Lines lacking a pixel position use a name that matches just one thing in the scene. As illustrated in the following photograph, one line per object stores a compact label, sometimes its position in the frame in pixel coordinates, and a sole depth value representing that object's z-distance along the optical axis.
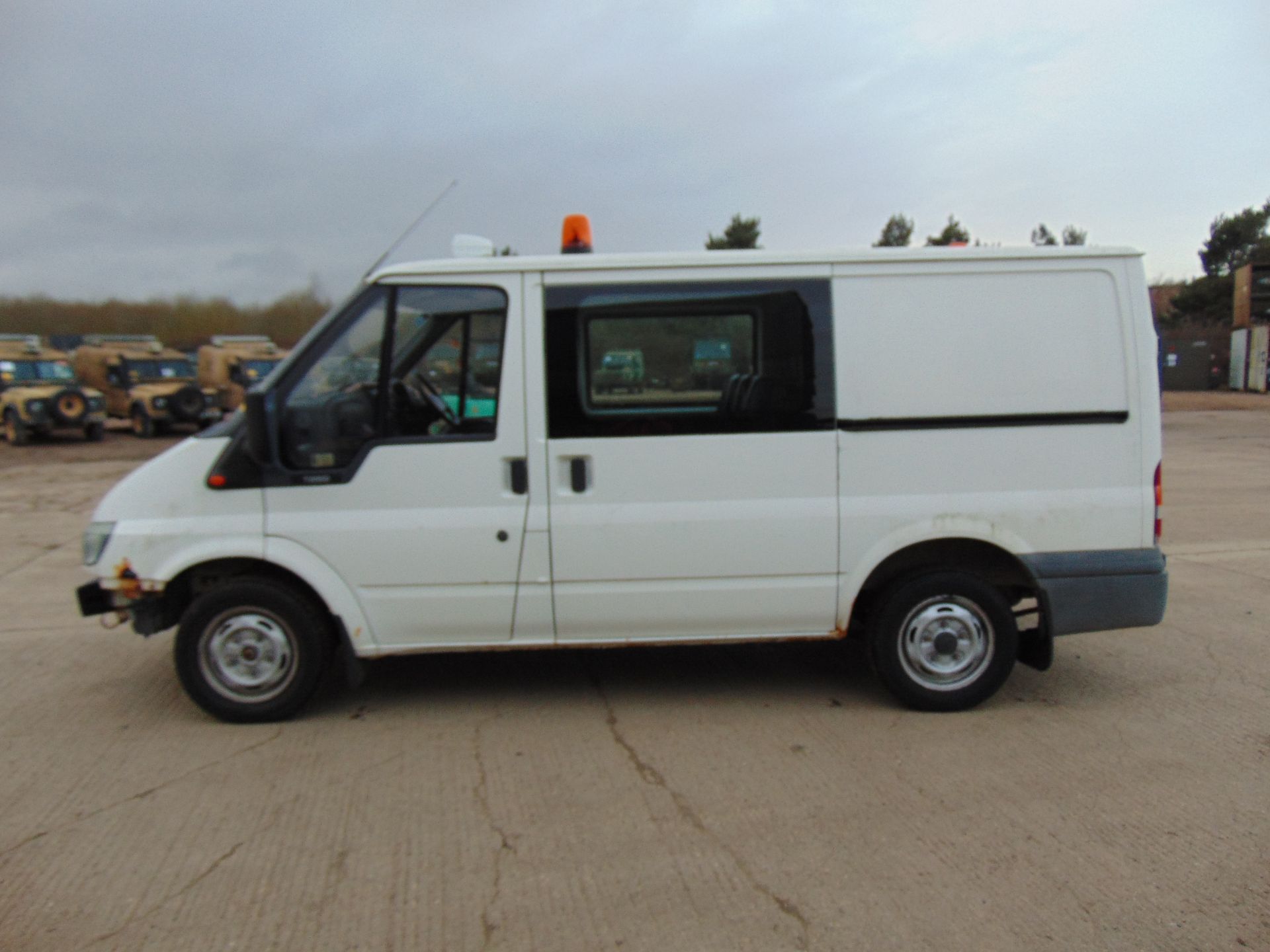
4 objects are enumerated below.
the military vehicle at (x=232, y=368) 23.25
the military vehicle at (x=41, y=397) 21.17
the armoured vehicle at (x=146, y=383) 22.77
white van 4.26
